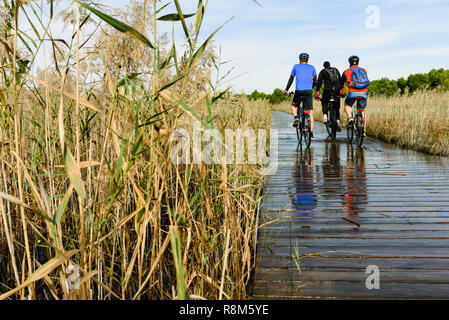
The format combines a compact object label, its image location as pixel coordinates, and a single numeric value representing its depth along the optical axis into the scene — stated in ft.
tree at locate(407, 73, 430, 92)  180.96
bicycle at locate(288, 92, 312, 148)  28.43
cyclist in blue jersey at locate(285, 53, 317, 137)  28.04
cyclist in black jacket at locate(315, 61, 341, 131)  30.78
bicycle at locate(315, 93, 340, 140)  30.89
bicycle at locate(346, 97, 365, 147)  27.02
